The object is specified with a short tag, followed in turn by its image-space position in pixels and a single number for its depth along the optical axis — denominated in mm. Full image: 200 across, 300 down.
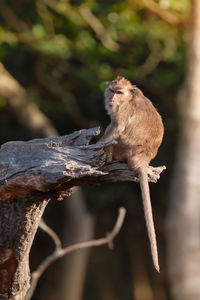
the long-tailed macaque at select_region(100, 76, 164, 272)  6949
